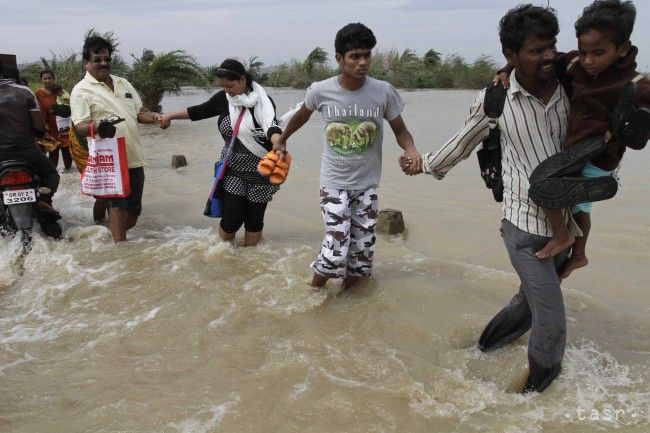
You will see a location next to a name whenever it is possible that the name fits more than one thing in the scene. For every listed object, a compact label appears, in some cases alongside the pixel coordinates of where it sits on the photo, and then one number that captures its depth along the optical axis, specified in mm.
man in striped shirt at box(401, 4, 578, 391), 2438
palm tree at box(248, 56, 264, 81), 31409
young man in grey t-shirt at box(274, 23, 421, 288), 3598
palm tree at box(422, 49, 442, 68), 33594
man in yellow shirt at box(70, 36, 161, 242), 4938
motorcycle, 5281
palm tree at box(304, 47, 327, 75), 31641
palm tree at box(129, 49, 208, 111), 16250
